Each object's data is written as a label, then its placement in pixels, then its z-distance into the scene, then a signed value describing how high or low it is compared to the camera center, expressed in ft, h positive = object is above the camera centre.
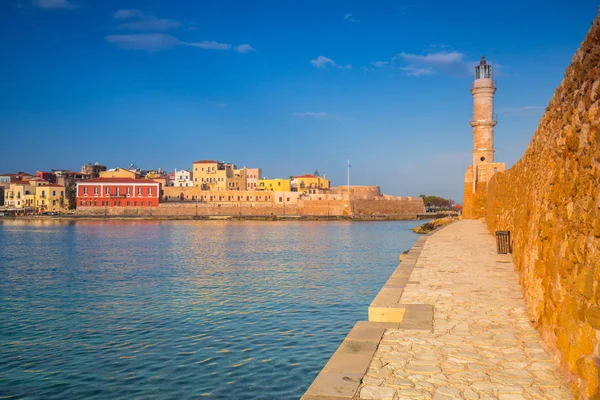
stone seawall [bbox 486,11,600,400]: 13.79 -0.76
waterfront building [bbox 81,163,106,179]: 385.03 +26.74
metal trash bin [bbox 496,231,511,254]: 51.17 -3.54
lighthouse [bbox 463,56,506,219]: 147.64 +18.95
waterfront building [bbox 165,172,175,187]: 363.97 +18.08
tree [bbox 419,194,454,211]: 482.69 +3.11
